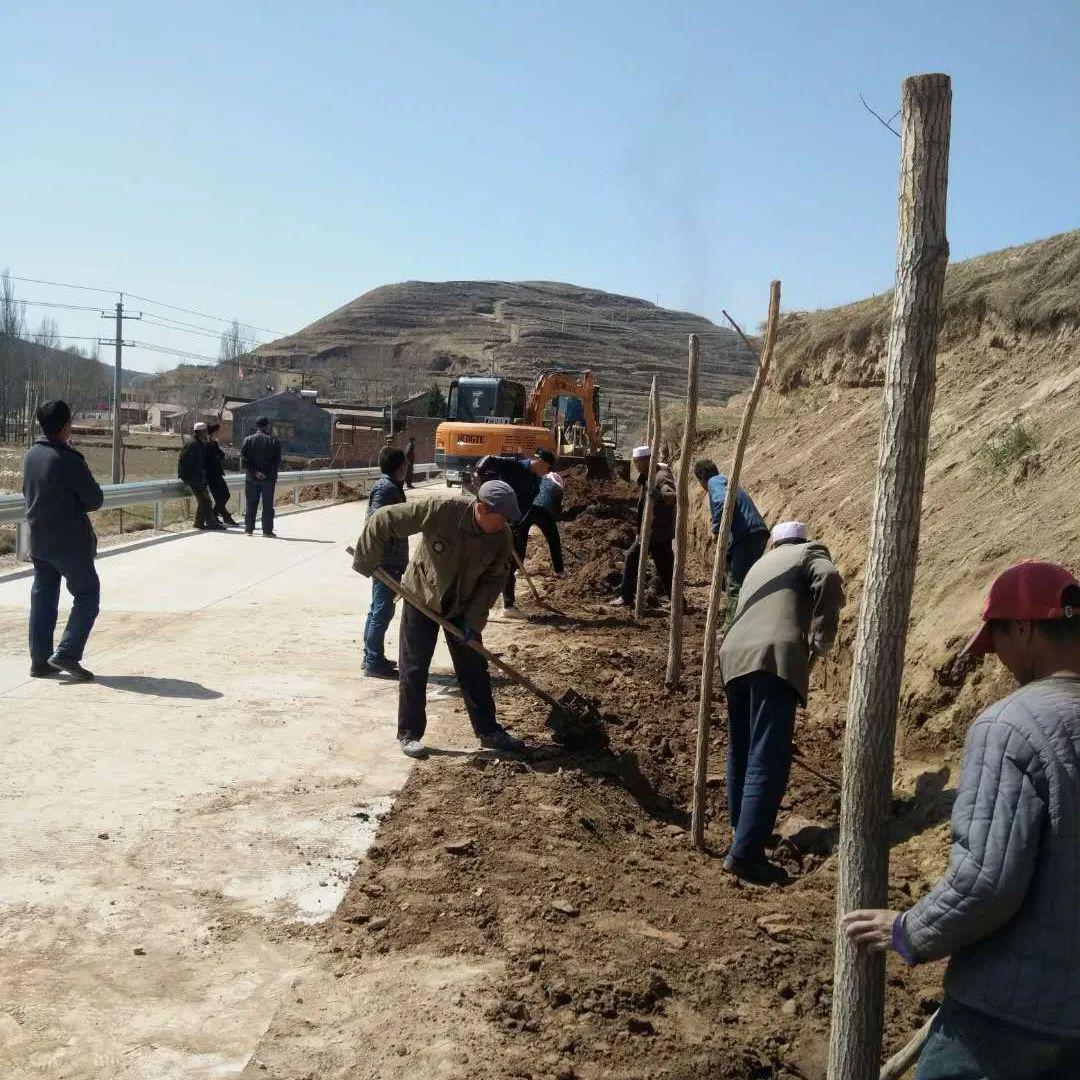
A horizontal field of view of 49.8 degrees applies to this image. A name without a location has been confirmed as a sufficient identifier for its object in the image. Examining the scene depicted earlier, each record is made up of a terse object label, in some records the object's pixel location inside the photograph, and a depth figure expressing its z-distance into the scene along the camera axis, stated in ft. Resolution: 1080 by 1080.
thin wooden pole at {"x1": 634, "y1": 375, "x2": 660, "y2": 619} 40.98
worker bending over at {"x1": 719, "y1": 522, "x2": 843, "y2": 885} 18.80
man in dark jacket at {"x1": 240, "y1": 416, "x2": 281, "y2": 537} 59.52
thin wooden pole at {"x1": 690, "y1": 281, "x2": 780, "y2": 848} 19.74
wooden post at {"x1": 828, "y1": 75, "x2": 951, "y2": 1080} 11.12
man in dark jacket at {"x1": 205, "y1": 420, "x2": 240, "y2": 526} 61.50
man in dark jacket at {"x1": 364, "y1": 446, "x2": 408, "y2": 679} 30.07
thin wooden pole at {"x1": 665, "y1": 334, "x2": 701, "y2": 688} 27.32
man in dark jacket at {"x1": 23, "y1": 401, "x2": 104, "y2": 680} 26.68
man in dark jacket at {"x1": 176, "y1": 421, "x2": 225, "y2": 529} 60.44
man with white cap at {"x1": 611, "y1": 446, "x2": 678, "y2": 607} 42.19
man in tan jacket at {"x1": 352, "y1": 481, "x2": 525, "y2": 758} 23.24
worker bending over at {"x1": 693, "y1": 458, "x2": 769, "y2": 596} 30.96
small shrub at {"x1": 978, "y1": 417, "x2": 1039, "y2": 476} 31.83
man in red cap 8.05
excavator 89.04
